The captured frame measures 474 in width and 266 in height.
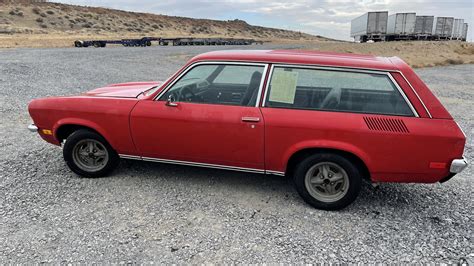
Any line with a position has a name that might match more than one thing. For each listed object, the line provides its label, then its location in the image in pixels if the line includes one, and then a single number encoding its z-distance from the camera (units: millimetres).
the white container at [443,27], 38344
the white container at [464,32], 44112
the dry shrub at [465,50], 28261
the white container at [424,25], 37156
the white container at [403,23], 36469
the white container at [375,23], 38344
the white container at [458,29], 40656
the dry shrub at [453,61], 22438
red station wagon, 3469
